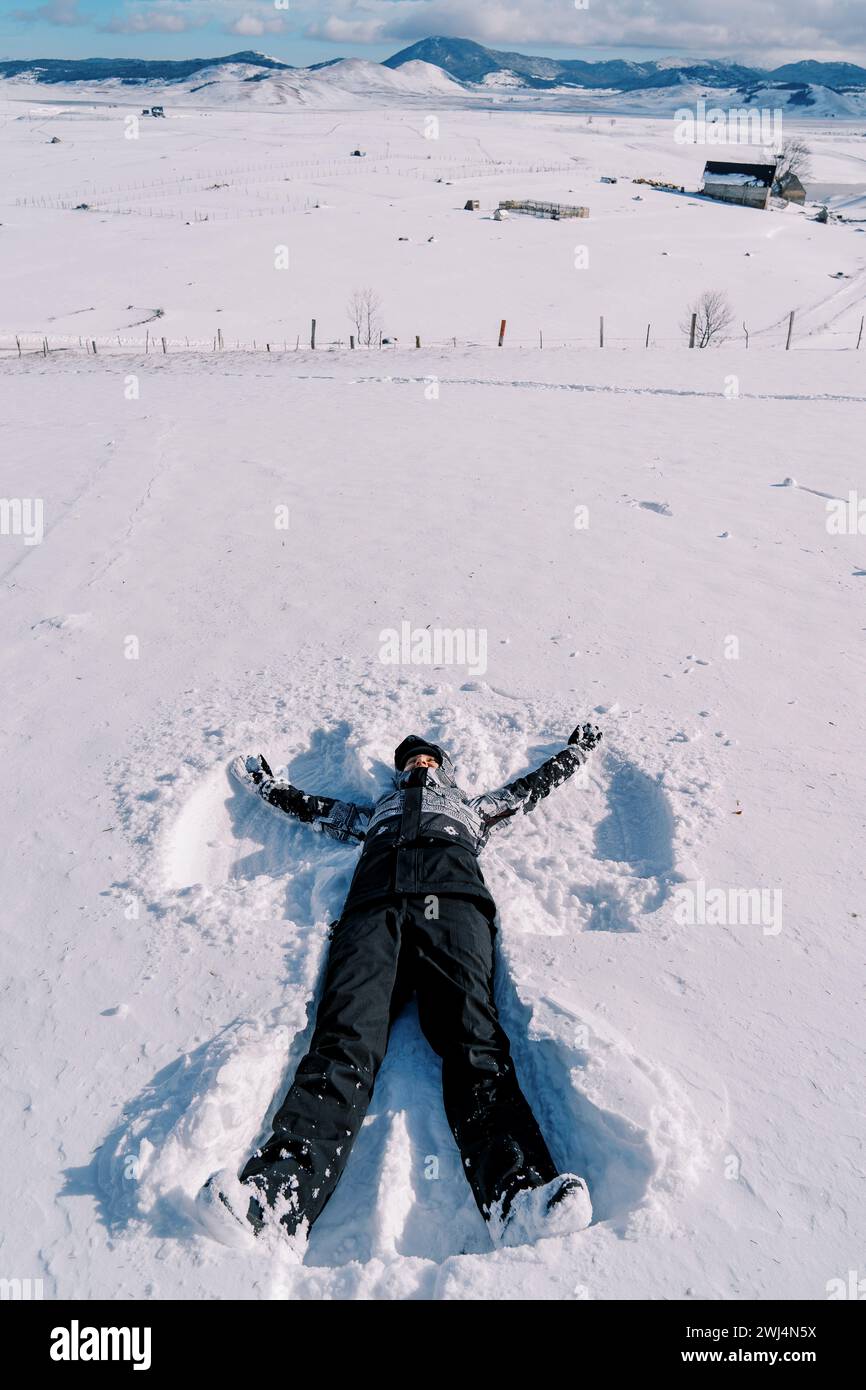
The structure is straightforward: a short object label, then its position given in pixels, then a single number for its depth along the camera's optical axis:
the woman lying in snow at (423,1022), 2.91
